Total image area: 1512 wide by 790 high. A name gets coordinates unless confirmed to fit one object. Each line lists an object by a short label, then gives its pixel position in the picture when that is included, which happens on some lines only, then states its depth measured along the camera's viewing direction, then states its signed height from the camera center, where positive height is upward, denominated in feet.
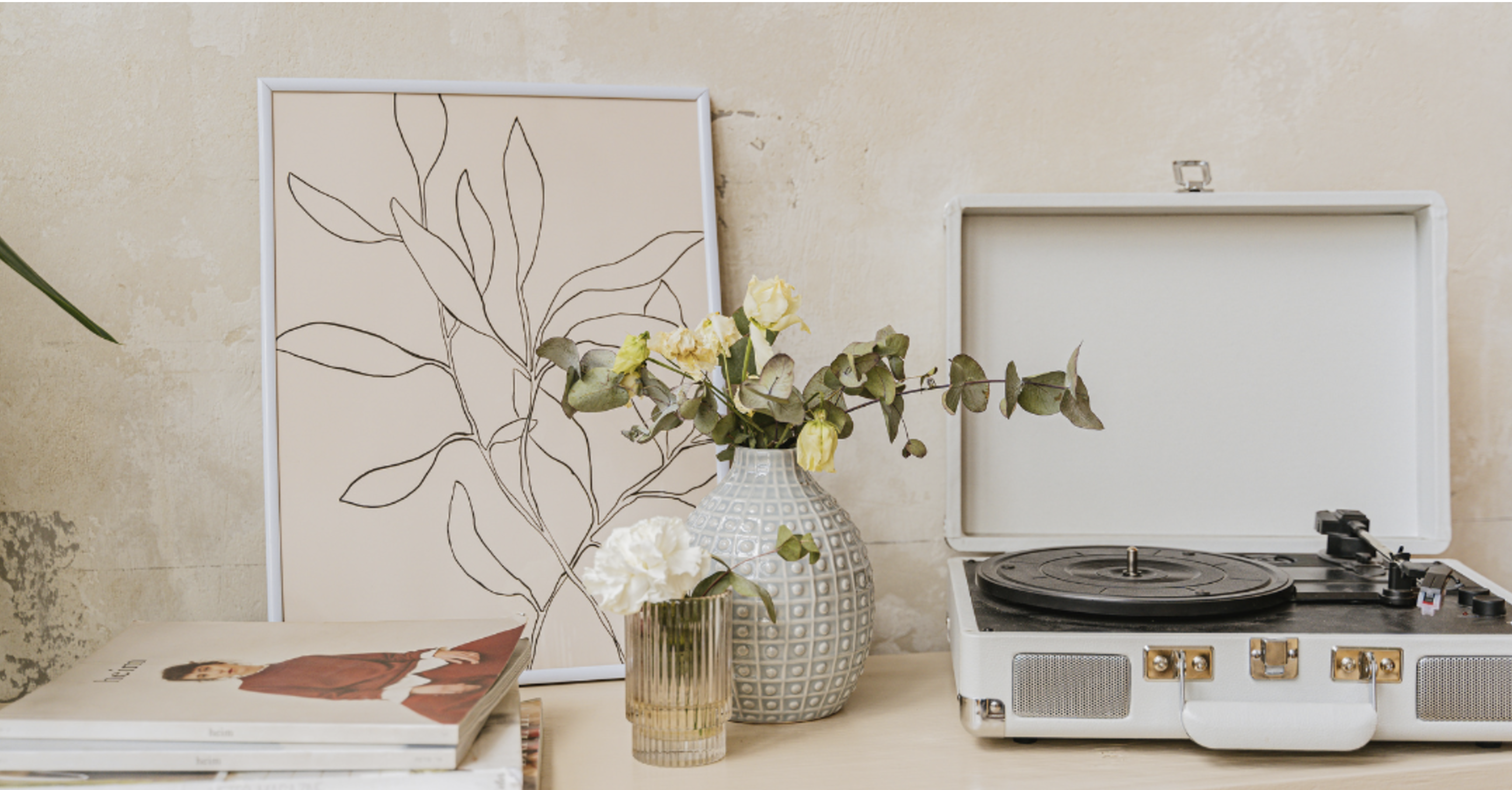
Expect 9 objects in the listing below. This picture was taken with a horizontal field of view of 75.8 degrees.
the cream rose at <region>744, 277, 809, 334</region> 3.03 +0.27
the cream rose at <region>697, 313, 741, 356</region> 3.07 +0.18
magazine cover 2.51 -0.82
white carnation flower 2.69 -0.49
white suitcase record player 3.99 +0.06
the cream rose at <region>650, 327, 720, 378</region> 3.05 +0.12
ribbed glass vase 2.86 -0.85
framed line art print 3.59 +0.26
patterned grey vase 3.10 -0.67
